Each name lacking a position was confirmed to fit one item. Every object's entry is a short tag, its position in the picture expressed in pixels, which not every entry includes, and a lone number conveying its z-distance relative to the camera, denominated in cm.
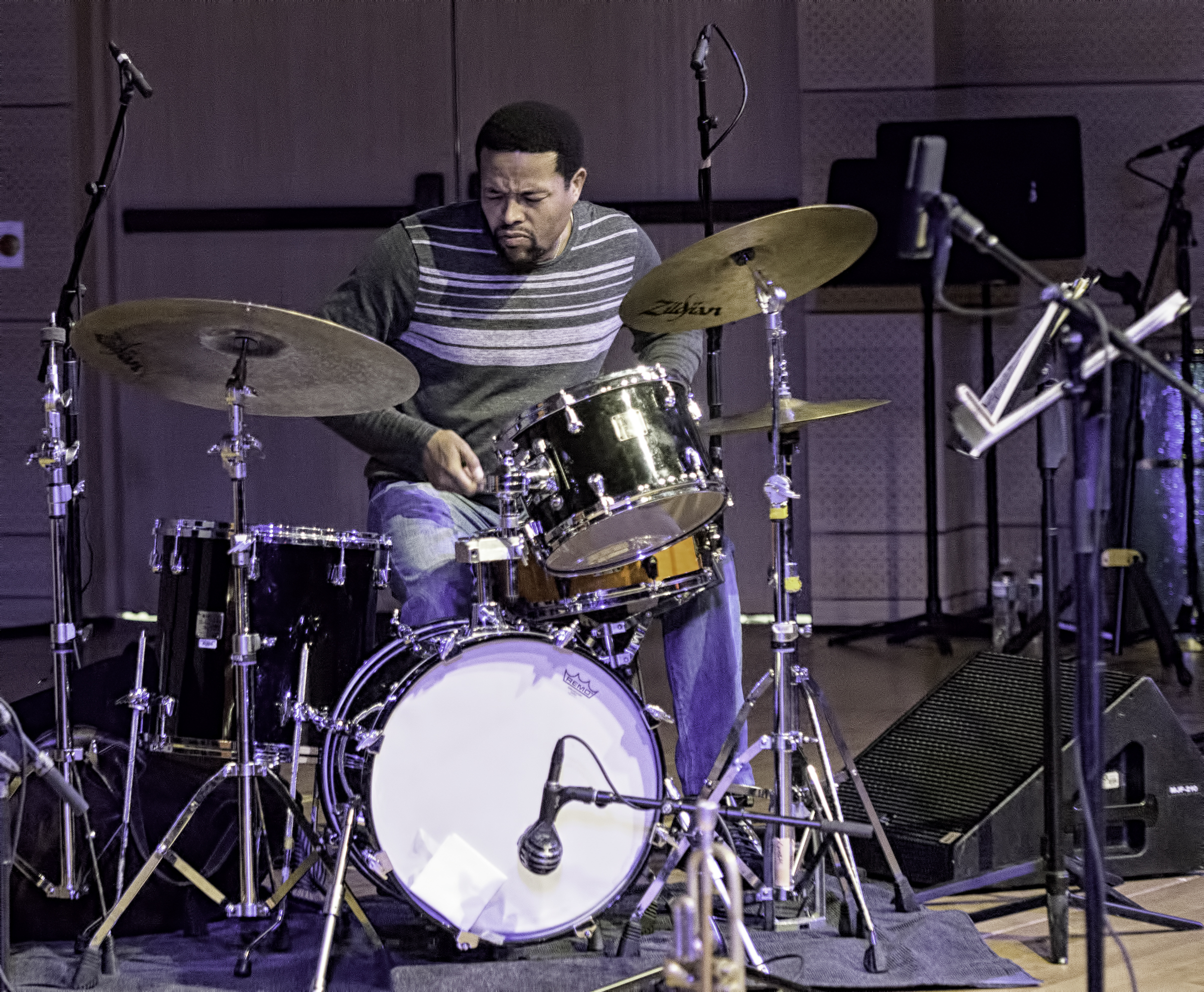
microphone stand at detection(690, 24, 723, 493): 696
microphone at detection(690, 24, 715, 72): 698
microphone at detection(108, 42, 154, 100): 723
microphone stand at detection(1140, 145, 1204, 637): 1090
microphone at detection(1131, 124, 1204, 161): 1070
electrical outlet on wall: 1279
